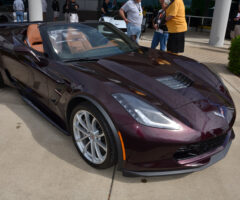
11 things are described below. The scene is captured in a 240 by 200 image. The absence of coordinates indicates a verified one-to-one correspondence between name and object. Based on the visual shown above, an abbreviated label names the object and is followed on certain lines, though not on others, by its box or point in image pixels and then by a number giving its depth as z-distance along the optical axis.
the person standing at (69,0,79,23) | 10.55
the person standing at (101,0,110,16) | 11.42
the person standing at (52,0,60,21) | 13.75
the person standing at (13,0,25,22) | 10.80
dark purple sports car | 2.12
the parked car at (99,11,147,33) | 10.46
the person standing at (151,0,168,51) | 5.51
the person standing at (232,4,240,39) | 8.91
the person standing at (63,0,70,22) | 10.94
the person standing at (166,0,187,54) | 5.17
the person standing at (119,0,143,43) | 6.39
